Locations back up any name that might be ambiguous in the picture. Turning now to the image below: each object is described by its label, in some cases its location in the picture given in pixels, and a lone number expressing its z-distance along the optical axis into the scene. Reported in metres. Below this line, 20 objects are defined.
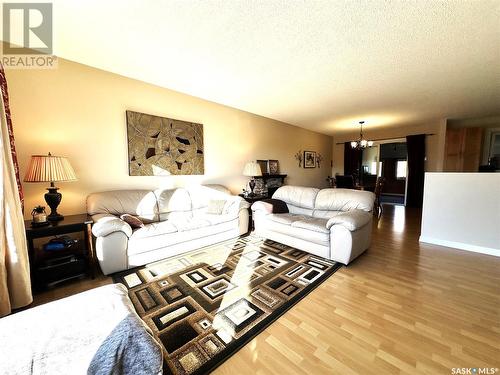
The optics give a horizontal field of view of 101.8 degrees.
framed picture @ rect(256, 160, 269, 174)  4.99
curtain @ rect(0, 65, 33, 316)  1.61
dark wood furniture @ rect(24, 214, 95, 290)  1.92
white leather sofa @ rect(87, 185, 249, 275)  2.16
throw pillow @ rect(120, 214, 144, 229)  2.45
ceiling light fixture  5.58
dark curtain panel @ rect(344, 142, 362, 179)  7.39
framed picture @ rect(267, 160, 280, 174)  5.21
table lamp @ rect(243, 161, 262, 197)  4.15
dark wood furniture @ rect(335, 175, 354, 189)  6.07
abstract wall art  3.00
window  8.41
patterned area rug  1.36
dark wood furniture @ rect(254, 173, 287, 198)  4.89
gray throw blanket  0.80
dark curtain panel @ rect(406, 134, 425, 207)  5.98
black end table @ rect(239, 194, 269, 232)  3.77
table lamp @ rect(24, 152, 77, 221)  2.01
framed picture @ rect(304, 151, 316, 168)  6.49
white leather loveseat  2.41
